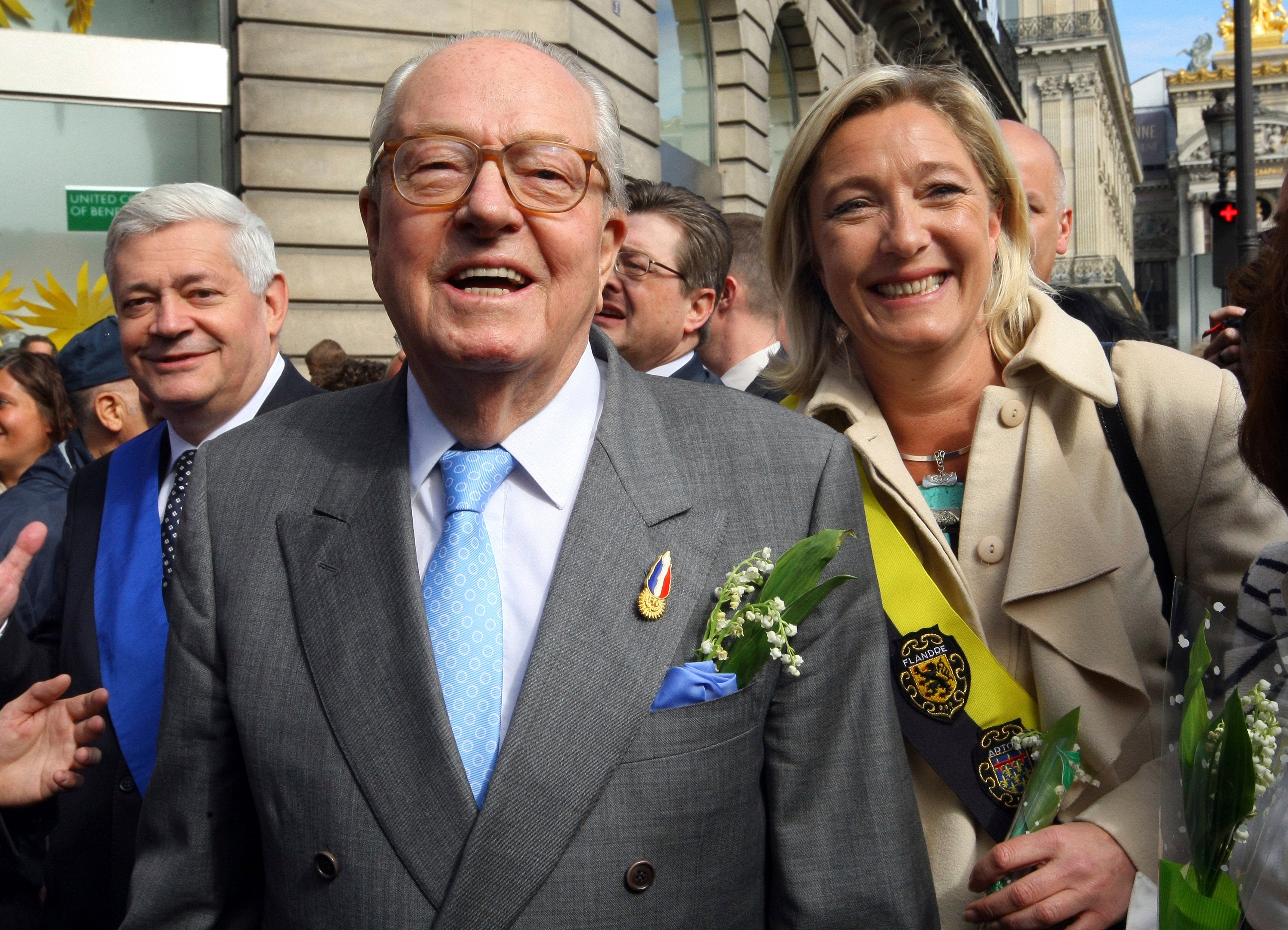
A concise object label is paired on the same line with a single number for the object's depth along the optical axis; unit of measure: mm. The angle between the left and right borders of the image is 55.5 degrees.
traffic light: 11312
